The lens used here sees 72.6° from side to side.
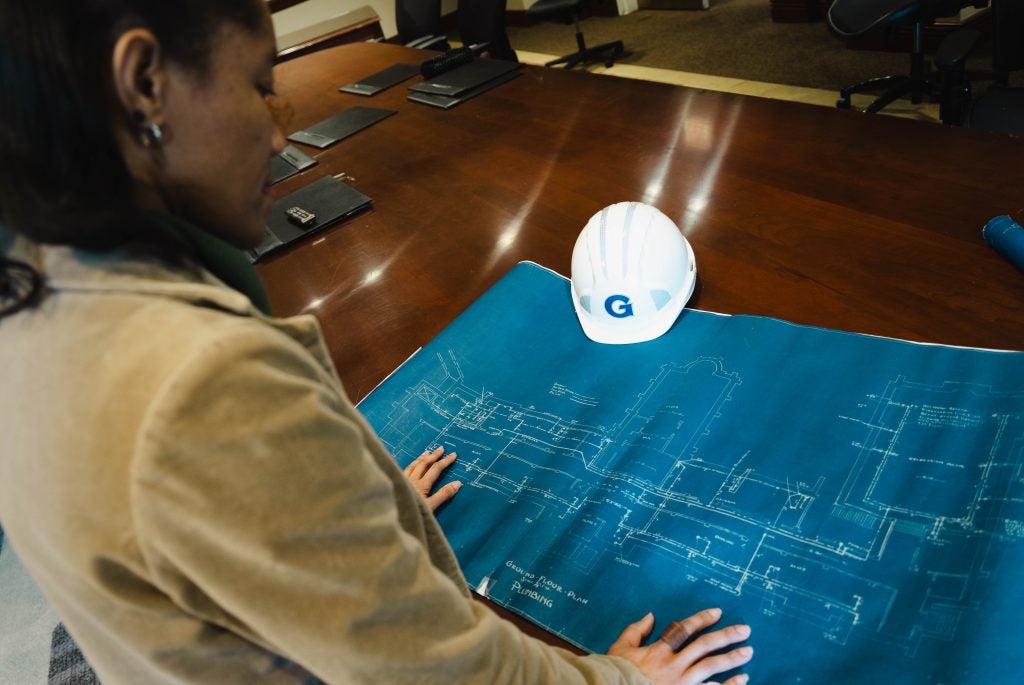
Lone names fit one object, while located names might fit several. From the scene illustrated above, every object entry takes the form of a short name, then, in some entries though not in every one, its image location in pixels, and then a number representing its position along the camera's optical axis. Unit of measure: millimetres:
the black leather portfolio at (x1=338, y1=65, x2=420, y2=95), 2568
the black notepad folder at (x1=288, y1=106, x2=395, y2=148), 2266
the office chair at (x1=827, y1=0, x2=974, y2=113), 2389
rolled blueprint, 970
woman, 396
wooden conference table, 1041
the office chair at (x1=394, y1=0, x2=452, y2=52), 3570
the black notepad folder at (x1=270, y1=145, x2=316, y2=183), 2117
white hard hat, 1099
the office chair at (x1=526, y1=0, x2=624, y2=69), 3930
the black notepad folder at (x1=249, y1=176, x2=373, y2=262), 1722
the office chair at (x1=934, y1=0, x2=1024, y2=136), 1633
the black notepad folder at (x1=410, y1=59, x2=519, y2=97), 2227
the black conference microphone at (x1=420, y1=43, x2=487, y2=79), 2432
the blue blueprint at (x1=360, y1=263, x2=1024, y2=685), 654
